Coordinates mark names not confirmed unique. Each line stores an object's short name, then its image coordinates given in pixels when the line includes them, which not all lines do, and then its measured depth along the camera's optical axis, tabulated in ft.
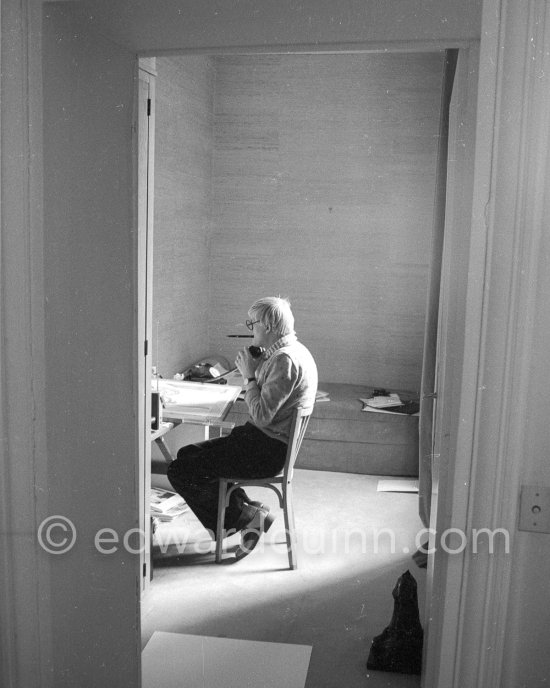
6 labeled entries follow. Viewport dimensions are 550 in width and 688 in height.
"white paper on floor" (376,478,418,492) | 13.41
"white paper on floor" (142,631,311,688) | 7.74
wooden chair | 9.96
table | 9.94
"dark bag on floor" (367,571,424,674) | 7.87
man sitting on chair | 10.11
